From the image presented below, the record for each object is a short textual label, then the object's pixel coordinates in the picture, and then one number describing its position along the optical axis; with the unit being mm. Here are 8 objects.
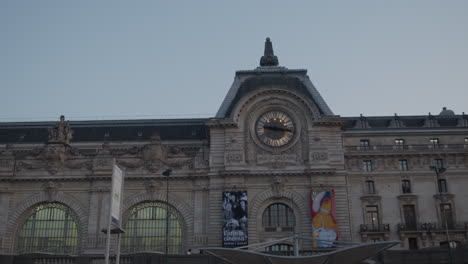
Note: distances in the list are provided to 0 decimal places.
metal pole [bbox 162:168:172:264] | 60062
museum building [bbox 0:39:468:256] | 61844
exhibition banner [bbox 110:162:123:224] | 36656
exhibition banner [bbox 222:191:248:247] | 59438
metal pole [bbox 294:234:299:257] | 44156
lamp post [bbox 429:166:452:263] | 62969
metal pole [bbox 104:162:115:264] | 36212
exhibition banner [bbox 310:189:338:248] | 59812
